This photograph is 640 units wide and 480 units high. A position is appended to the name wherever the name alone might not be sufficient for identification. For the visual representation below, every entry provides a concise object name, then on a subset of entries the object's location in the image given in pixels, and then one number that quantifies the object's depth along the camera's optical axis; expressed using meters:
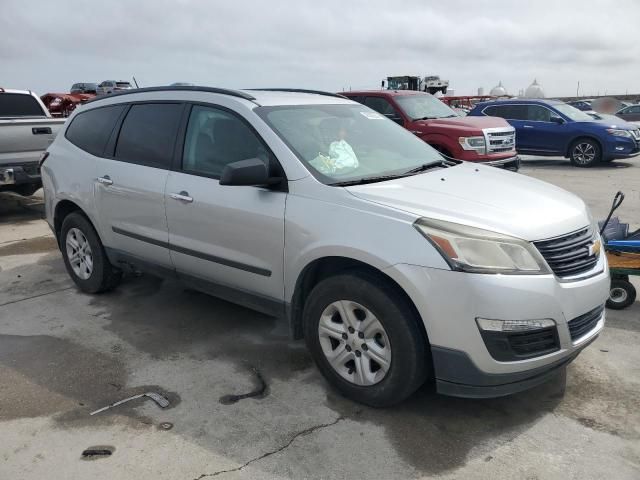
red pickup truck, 9.85
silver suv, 2.72
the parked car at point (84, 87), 29.98
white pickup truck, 7.65
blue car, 13.34
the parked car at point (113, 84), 27.64
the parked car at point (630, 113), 23.08
